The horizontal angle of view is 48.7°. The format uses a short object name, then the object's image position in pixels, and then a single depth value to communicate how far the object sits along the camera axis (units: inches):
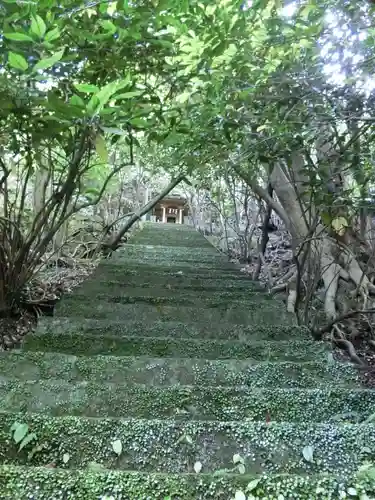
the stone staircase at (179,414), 39.6
